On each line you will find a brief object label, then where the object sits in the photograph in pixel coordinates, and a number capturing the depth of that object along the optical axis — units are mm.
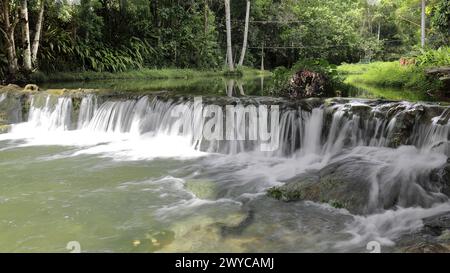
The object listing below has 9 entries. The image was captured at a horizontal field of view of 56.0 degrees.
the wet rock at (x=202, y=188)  6578
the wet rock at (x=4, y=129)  12812
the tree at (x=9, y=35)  17641
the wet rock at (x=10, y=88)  14664
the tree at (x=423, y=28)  25922
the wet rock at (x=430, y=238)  4023
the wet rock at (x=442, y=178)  5840
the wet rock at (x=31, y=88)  14641
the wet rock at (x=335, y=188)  5773
